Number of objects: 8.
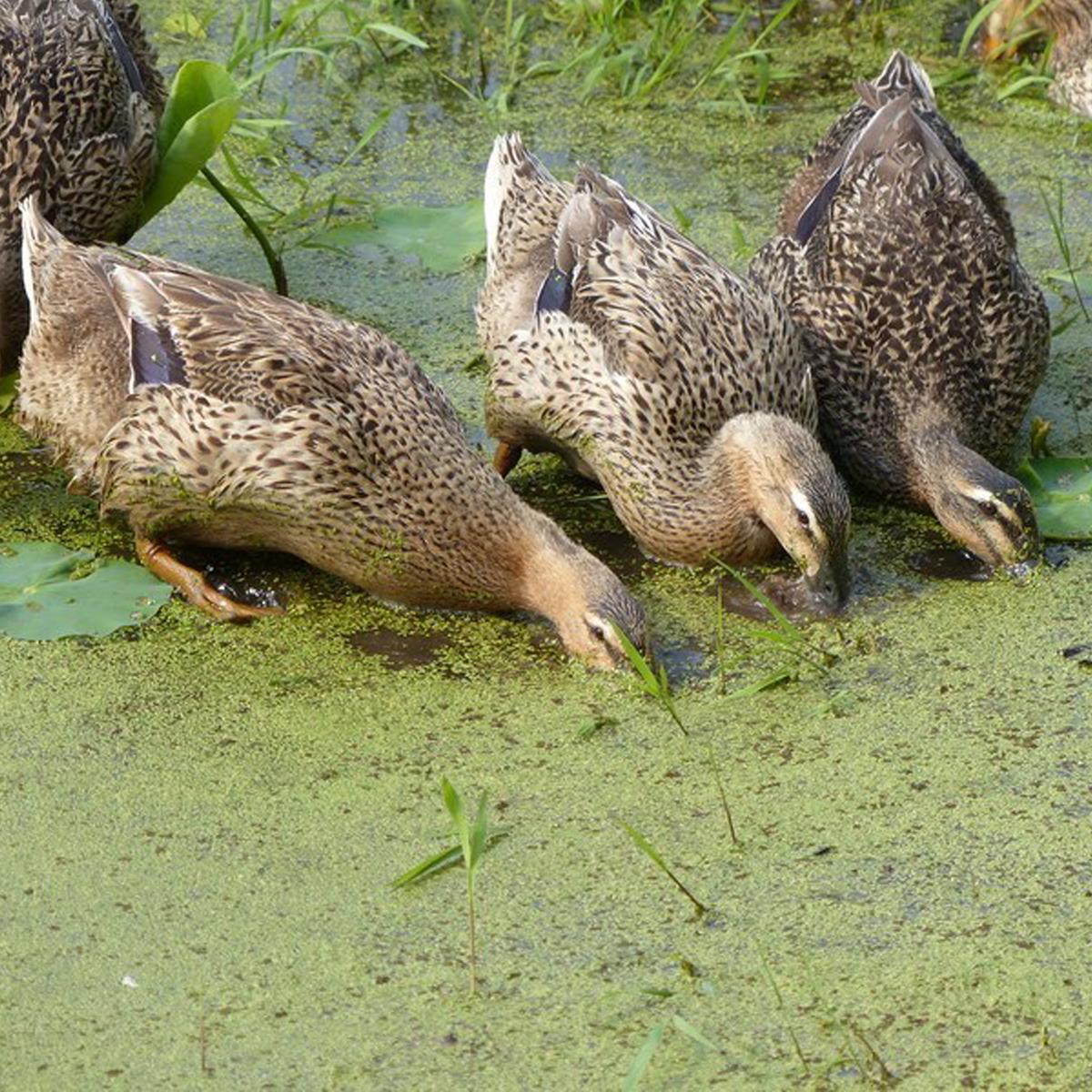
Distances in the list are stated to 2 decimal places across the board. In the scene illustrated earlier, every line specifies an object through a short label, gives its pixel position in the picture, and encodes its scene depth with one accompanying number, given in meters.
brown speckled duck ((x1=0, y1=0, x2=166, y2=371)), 12.69
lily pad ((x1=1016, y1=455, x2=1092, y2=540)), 11.77
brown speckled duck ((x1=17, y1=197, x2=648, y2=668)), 10.97
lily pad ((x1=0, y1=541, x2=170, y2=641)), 10.84
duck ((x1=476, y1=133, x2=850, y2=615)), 11.26
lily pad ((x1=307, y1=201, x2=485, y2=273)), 14.68
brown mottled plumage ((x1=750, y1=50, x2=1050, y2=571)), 12.24
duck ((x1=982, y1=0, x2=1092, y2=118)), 16.70
